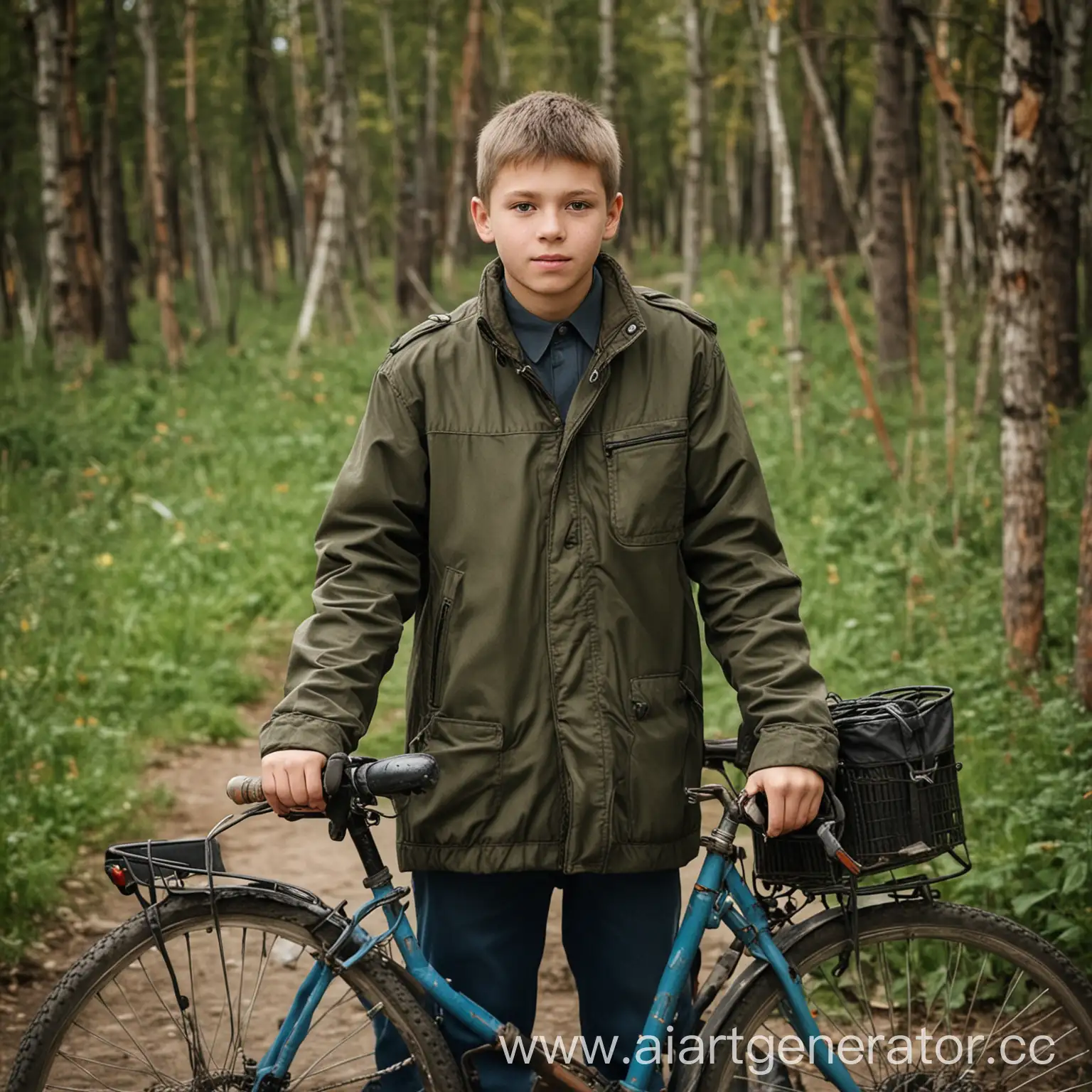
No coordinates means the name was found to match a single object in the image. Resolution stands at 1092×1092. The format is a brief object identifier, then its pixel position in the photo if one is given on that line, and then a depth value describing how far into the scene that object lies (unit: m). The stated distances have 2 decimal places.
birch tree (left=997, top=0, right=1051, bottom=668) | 6.00
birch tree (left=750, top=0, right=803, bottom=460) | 10.12
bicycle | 2.38
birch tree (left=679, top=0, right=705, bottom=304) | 18.94
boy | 2.44
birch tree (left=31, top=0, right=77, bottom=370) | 15.96
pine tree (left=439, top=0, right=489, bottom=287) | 20.78
